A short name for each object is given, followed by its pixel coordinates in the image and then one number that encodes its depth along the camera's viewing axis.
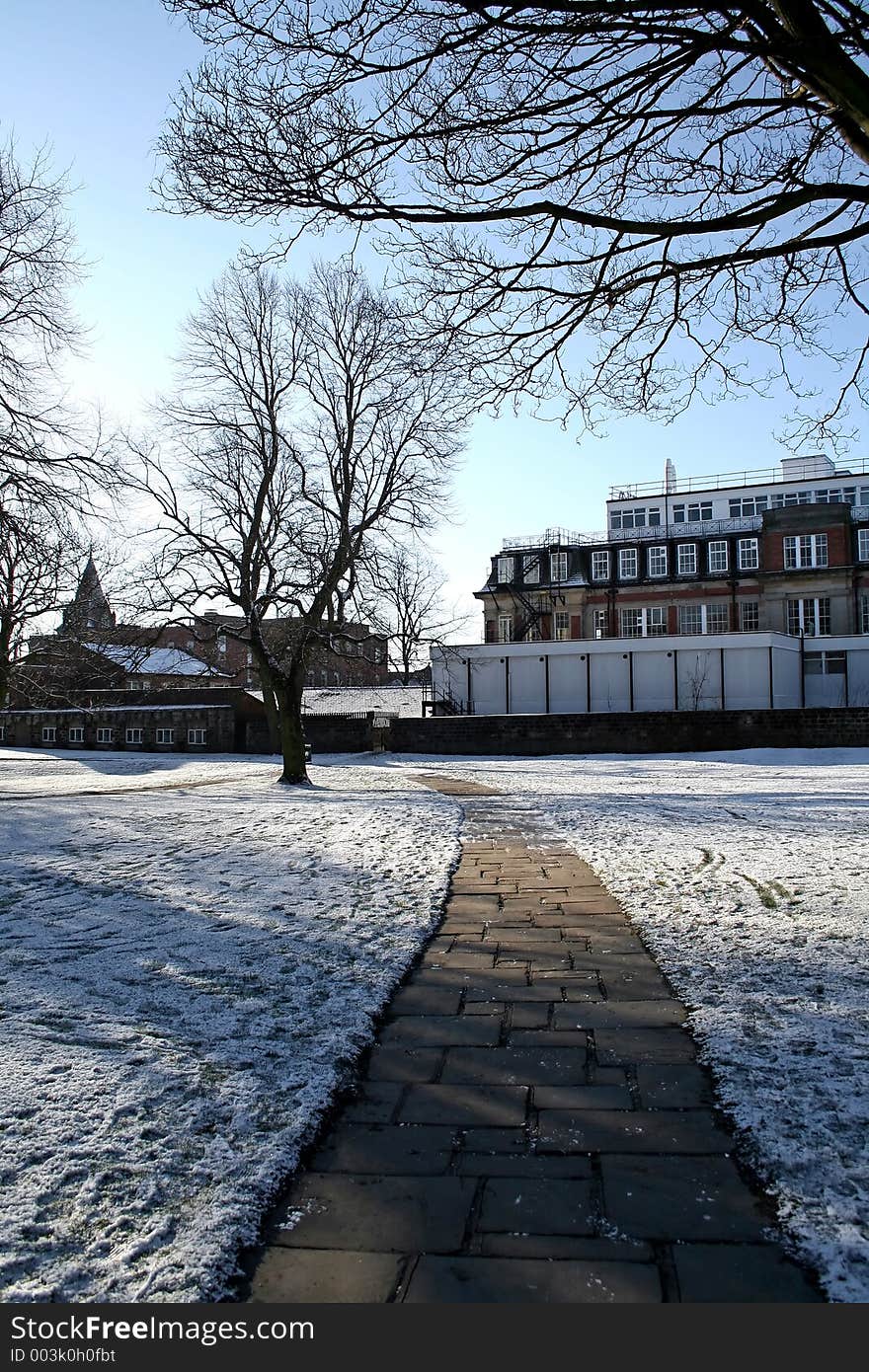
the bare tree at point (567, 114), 4.73
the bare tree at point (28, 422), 12.58
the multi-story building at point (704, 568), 47.22
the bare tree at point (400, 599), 20.44
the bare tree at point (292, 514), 19.38
